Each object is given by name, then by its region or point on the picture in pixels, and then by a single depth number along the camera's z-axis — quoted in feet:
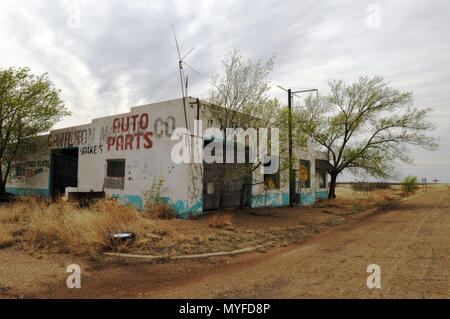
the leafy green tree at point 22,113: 50.55
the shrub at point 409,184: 115.44
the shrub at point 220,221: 31.84
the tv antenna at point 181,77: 36.90
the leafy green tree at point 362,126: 69.87
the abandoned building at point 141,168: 37.83
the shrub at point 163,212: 35.32
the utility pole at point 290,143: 41.31
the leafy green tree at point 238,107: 39.37
